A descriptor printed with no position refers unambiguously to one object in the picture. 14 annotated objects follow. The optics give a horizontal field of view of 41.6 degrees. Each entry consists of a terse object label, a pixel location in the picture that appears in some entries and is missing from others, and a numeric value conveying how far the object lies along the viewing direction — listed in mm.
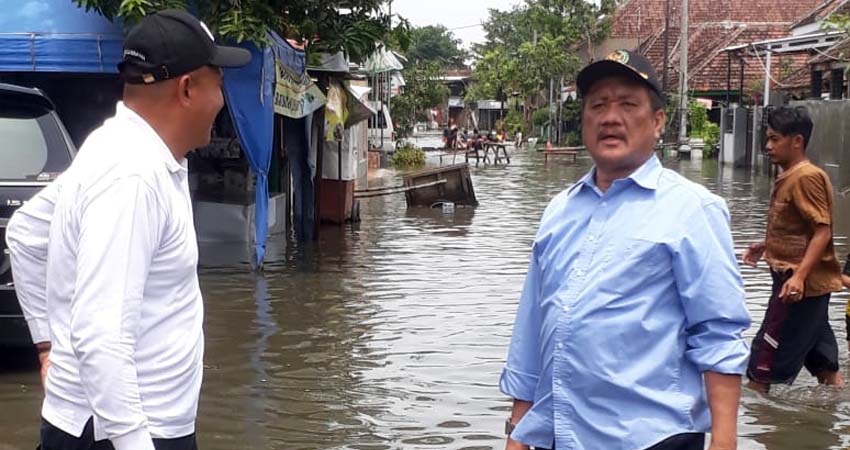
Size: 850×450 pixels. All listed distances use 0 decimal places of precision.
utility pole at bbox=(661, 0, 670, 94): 38894
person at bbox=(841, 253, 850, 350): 6470
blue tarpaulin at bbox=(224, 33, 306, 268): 10477
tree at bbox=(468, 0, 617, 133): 49781
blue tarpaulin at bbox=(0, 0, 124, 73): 10320
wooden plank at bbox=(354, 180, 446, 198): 17594
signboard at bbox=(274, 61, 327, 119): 11219
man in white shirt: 2314
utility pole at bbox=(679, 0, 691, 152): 35272
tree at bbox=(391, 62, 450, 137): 42062
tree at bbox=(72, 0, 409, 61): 9852
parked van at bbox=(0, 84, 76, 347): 6434
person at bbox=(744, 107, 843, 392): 6098
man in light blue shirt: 2803
